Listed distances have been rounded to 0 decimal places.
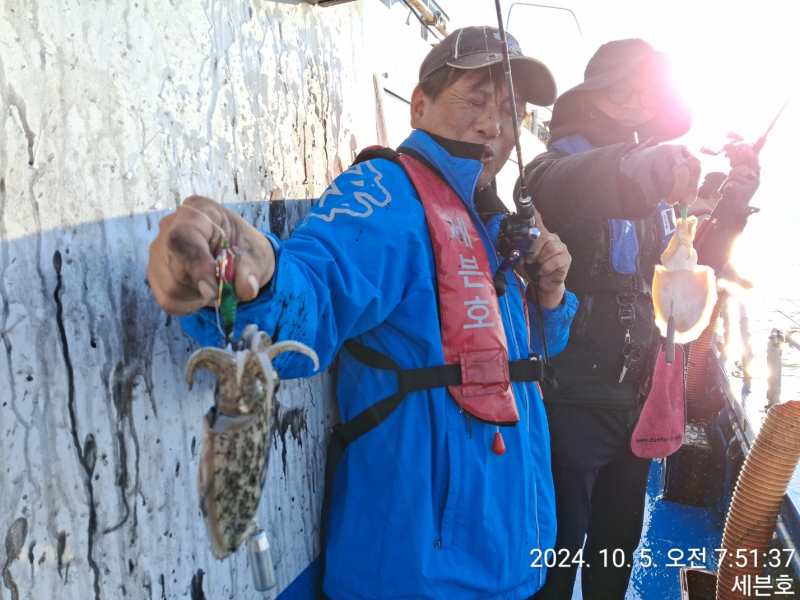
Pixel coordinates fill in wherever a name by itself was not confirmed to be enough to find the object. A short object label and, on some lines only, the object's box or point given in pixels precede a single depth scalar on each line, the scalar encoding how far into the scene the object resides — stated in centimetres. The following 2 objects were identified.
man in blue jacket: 131
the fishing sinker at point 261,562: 89
